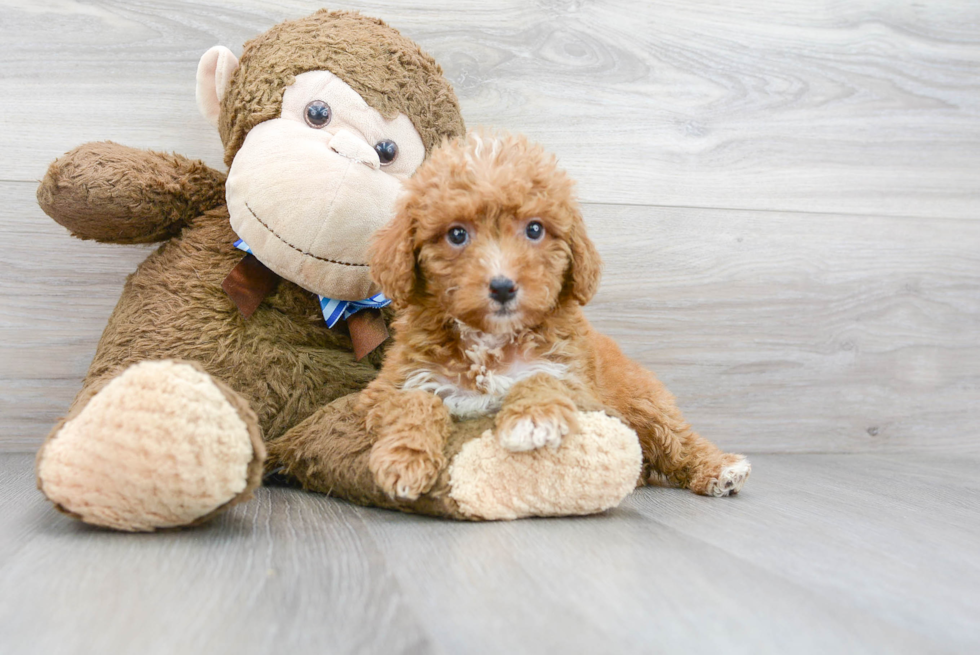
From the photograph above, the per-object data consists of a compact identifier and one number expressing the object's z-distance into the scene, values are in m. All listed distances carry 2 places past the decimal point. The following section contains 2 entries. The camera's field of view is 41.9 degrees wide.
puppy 0.64
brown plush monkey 0.65
